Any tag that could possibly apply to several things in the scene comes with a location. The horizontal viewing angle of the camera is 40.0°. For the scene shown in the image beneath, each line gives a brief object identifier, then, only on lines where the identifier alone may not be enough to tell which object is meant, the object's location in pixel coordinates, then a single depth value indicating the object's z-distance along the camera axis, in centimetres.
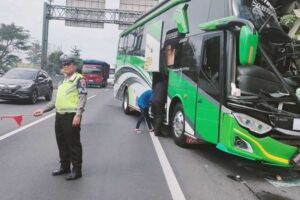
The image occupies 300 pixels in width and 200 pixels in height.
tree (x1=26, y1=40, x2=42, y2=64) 9144
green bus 607
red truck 4316
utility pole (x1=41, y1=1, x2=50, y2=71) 3951
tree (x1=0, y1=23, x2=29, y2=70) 6812
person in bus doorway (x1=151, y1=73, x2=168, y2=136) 1010
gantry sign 3969
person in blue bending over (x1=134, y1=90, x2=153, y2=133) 1124
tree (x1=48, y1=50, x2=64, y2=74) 8292
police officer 593
